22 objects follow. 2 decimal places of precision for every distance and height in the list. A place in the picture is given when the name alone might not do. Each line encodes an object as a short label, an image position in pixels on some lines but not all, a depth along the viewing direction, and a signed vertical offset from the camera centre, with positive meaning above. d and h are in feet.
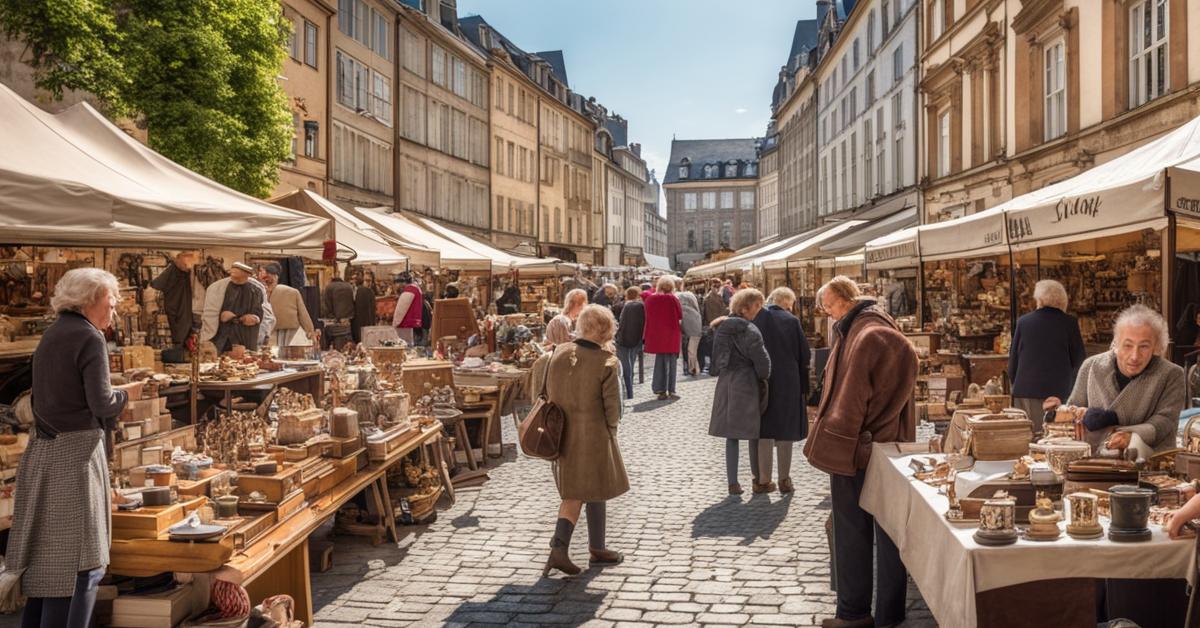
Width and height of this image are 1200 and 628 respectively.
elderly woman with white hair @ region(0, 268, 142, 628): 14.75 -2.39
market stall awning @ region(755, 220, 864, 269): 60.34 +3.24
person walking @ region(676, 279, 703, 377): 62.34 -1.17
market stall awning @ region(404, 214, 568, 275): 66.49 +3.55
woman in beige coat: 21.48 -2.35
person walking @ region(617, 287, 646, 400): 53.42 -1.16
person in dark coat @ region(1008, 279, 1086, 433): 26.63 -1.16
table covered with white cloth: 12.12 -3.09
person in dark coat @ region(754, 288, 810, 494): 29.07 -2.46
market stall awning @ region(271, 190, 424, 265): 43.24 +3.41
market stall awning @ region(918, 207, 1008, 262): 28.84 +2.12
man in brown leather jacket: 16.80 -2.11
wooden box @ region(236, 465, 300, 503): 18.95 -3.28
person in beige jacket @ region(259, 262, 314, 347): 41.24 -0.14
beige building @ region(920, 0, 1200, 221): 47.52 +12.77
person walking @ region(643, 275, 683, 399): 52.80 -1.69
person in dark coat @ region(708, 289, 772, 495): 28.48 -1.87
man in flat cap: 34.63 +0.00
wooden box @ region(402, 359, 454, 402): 33.47 -2.24
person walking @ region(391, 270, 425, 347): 54.65 -0.16
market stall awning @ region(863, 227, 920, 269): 37.86 +2.21
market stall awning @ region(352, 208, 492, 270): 53.42 +3.84
